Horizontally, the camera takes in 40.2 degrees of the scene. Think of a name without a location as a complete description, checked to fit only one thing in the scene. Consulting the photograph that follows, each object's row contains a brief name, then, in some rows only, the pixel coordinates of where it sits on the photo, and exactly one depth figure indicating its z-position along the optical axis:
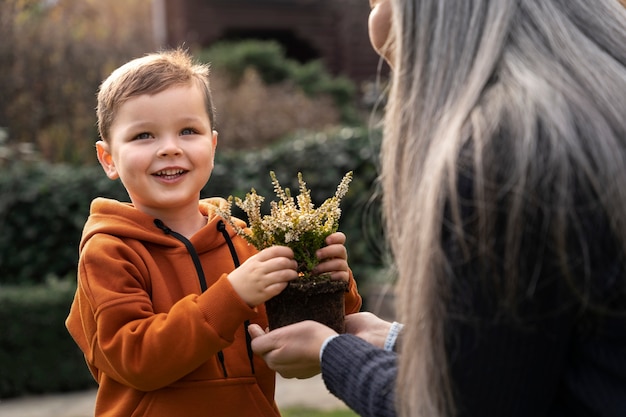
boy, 1.97
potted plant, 2.00
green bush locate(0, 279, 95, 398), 5.91
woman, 1.39
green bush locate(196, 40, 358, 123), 13.63
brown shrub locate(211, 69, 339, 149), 10.20
